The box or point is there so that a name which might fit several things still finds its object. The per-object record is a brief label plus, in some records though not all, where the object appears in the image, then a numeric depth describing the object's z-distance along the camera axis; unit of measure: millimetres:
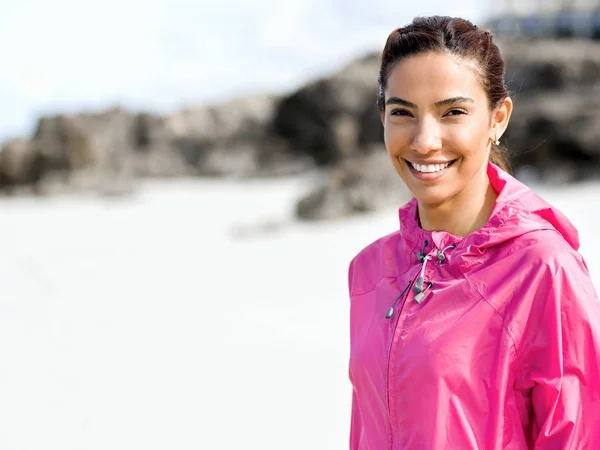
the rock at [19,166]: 17906
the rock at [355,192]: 9445
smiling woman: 1180
